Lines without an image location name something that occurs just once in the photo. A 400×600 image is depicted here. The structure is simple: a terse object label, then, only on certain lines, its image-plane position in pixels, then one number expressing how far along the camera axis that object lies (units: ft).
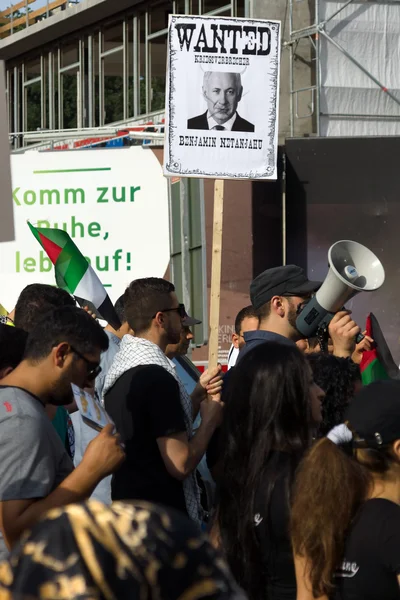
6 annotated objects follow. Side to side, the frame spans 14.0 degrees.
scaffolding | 77.58
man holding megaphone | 23.75
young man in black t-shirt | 20.20
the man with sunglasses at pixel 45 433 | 15.67
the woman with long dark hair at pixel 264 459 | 15.45
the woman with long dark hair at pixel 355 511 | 13.72
